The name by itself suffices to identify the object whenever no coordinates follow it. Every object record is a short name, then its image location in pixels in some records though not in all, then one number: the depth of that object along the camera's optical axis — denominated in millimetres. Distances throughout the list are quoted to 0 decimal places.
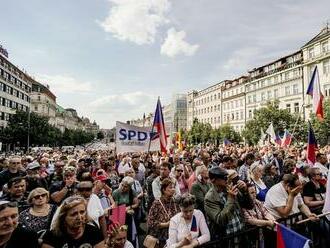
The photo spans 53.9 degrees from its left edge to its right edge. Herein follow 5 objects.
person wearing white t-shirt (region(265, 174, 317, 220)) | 4672
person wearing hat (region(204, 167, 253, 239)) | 3912
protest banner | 11008
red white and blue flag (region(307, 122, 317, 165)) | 9742
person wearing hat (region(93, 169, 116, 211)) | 5656
